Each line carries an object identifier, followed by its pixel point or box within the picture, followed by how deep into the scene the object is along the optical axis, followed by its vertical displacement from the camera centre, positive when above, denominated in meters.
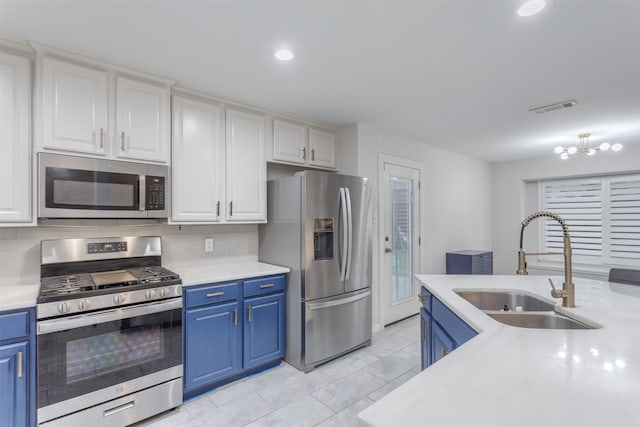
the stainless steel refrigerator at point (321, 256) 2.77 -0.38
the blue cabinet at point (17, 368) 1.66 -0.82
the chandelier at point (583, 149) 3.68 +0.80
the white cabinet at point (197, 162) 2.52 +0.46
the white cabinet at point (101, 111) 1.99 +0.73
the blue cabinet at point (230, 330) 2.32 -0.92
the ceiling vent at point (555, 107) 2.89 +1.03
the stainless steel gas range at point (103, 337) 1.78 -0.74
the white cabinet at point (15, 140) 1.87 +0.47
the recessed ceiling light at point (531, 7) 1.56 +1.05
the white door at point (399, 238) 3.81 -0.29
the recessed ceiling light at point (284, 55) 2.04 +1.07
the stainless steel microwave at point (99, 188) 1.98 +0.20
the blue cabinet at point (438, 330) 1.54 -0.65
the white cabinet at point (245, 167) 2.83 +0.46
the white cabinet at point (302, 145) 3.20 +0.77
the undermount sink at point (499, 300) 1.91 -0.53
